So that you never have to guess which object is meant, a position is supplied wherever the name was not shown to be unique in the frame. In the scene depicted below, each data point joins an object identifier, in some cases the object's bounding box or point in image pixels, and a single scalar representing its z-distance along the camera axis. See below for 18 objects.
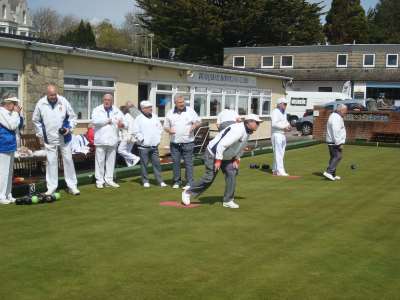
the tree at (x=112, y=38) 69.20
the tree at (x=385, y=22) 62.38
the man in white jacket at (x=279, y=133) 12.21
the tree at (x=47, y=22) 68.62
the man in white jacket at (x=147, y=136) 10.52
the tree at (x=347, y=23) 57.88
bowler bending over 8.06
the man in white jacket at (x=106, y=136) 10.17
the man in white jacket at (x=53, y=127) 9.02
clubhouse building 12.50
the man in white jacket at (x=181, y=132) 10.27
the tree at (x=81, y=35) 56.85
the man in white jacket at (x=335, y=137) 11.88
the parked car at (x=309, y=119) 27.30
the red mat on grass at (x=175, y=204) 8.66
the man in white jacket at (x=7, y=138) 8.44
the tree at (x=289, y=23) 44.88
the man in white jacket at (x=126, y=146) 13.09
